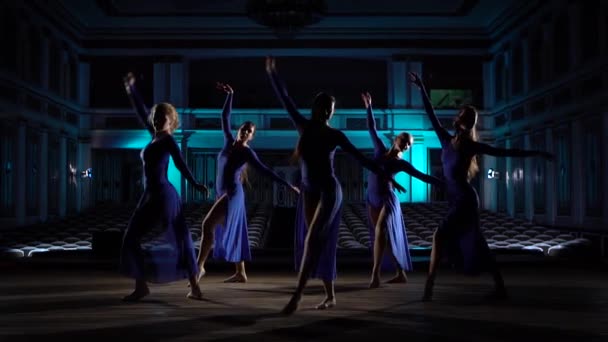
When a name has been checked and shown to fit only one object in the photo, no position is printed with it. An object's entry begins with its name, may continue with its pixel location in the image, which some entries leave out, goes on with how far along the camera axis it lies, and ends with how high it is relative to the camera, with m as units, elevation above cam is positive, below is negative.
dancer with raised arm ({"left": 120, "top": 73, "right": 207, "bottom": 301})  5.54 -0.26
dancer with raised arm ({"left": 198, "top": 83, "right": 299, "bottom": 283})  6.92 -0.18
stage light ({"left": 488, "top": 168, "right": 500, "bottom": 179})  20.74 +0.40
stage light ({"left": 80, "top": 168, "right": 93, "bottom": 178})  21.52 +0.48
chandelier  15.84 +3.97
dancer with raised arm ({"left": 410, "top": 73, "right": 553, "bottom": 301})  5.69 -0.21
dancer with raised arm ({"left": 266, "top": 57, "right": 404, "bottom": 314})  5.05 +0.03
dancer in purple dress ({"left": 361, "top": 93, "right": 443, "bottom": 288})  6.83 -0.27
